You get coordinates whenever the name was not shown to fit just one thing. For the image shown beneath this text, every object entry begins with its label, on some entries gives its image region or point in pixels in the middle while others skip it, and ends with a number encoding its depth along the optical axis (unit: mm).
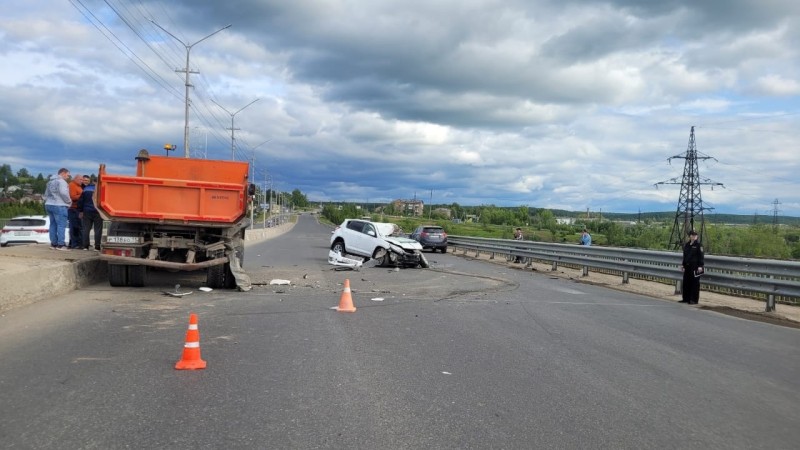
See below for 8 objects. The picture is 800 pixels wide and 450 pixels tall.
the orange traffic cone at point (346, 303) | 10211
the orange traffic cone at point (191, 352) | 6062
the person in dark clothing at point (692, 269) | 13359
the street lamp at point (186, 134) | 31969
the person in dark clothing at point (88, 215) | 14867
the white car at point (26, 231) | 21500
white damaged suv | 20391
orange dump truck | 11477
